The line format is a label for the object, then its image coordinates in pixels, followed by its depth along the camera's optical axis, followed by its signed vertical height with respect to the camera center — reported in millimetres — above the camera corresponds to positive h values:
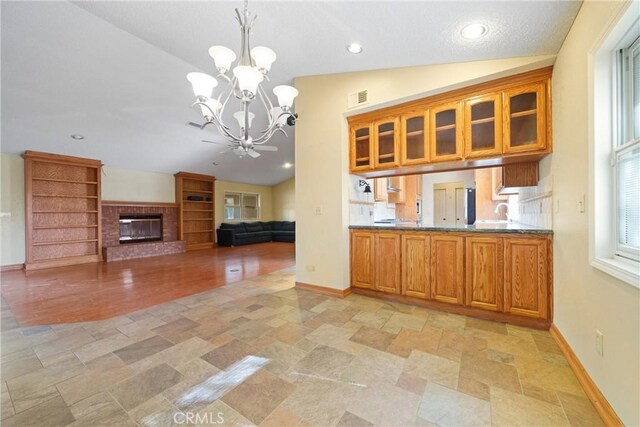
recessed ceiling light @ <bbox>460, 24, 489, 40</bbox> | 1986 +1458
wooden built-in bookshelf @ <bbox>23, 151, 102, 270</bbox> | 5160 +95
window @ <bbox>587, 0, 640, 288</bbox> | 1326 +352
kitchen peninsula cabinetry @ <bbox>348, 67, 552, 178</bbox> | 2400 +909
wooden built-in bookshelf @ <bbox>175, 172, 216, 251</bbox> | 7742 +145
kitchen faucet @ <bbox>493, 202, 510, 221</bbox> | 5063 +28
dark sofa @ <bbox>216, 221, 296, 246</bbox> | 8641 -717
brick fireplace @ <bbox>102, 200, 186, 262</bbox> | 6277 -463
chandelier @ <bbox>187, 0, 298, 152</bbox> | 1955 +1064
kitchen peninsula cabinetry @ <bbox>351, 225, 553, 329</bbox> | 2357 -628
